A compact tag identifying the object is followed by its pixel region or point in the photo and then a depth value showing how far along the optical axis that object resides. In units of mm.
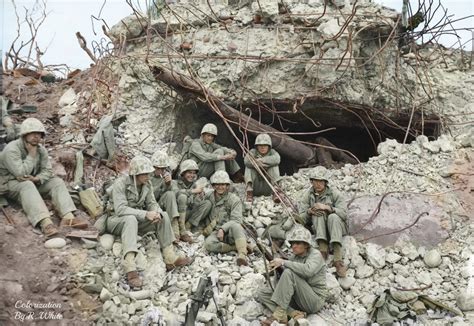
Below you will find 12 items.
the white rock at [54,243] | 5629
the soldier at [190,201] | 6809
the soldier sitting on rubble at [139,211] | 5965
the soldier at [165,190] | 6594
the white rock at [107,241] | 5938
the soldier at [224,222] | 6516
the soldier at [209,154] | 7868
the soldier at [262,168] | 7875
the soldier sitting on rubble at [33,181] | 5809
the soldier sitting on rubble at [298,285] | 5629
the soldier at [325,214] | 6457
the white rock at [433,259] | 6457
